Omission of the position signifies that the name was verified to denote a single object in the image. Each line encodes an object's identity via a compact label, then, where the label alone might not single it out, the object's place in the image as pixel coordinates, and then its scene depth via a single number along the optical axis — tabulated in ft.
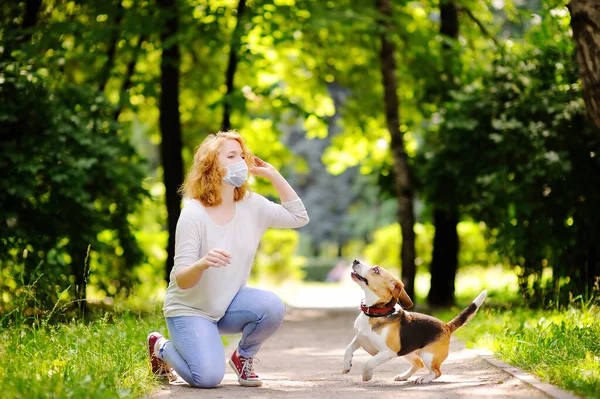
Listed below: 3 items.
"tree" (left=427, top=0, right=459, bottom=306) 50.55
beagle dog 19.01
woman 19.19
